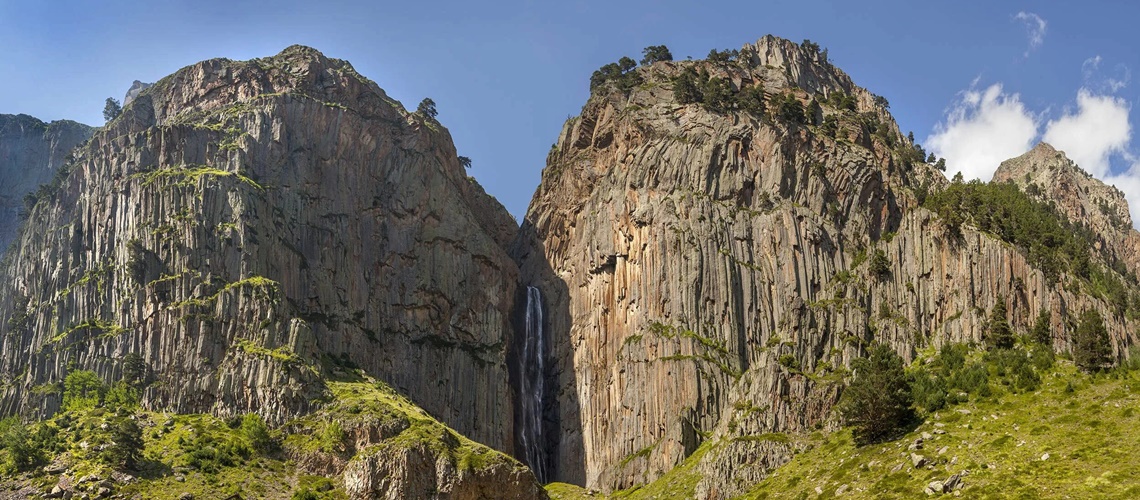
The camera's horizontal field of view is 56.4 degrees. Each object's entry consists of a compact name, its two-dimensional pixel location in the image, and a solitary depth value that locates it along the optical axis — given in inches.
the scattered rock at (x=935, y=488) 4133.9
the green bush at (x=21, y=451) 5032.0
